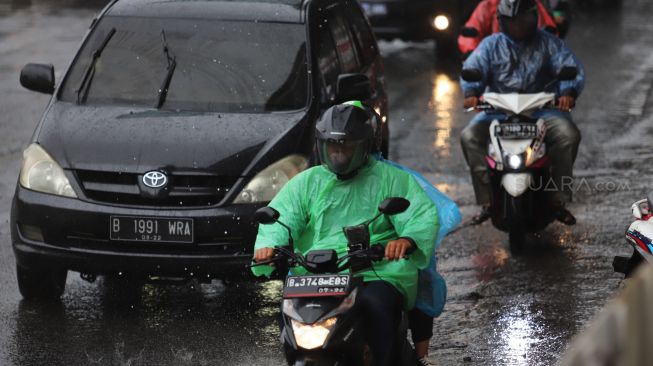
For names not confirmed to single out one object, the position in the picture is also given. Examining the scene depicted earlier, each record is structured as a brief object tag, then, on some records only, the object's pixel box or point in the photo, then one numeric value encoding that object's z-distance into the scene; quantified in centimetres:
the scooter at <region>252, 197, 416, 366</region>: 918
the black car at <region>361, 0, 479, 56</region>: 3803
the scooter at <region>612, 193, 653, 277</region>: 1123
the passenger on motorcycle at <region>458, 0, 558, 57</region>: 2345
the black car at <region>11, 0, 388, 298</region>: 1445
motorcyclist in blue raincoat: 1816
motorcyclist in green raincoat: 1047
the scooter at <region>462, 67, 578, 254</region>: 1756
